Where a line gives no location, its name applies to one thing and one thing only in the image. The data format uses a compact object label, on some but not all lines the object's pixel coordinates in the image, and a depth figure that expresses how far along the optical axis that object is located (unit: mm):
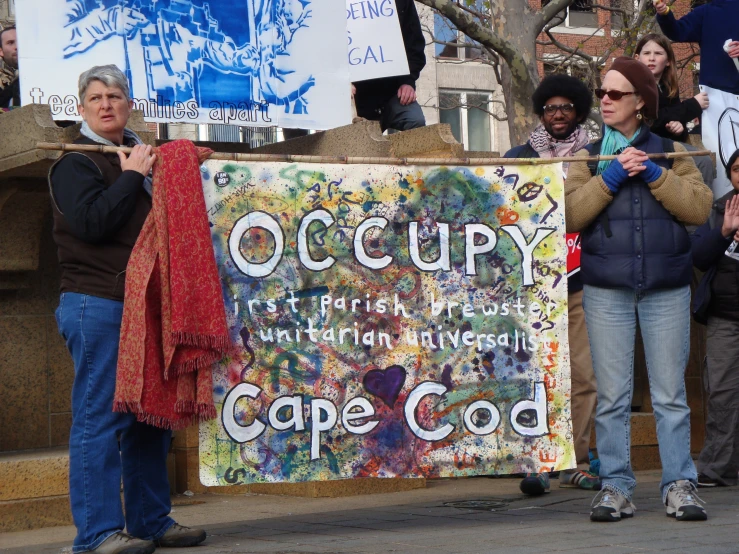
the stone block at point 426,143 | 7957
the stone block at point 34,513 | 7266
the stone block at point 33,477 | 7316
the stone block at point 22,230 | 7836
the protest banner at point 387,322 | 5859
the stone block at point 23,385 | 8219
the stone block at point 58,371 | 8414
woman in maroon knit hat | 6160
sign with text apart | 6938
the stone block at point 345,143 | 7828
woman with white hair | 5426
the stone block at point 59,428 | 8422
